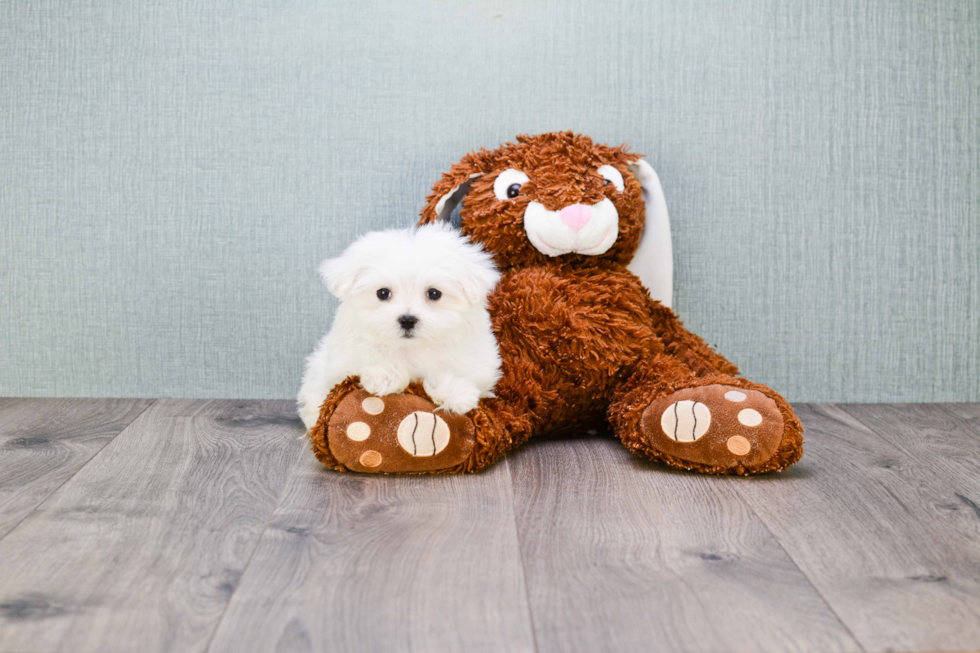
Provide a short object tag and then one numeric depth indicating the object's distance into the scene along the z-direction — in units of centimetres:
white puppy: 112
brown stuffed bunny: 116
